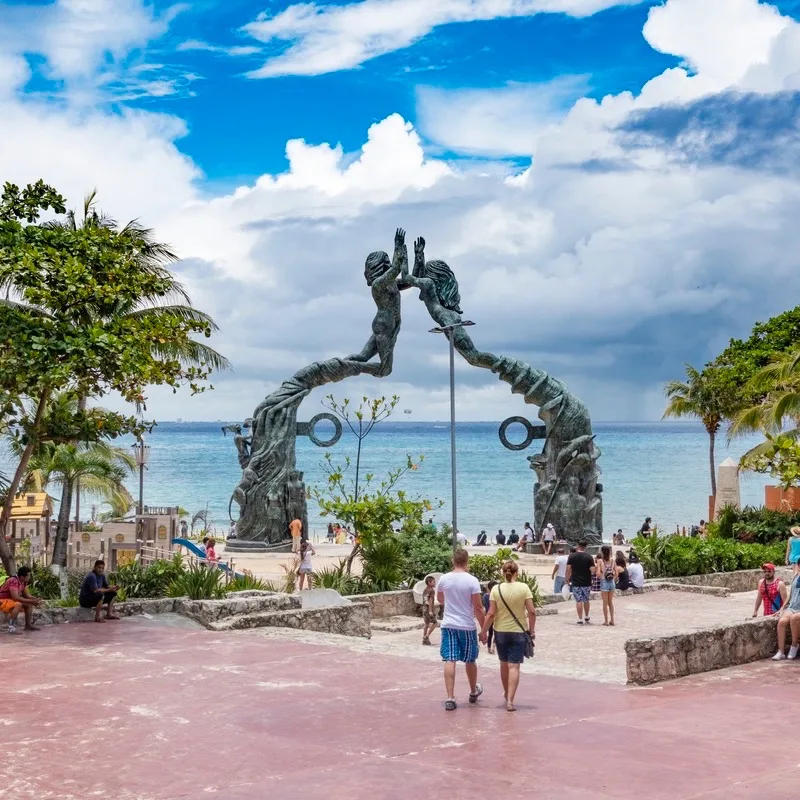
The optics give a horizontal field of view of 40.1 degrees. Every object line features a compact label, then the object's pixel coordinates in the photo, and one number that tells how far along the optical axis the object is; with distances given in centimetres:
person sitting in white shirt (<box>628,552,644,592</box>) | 2322
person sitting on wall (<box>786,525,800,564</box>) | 1760
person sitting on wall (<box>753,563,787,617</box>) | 1480
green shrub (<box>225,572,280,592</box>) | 1828
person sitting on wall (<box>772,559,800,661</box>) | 1257
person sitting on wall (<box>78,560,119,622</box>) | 1549
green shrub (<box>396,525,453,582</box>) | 2195
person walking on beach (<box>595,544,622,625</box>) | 1834
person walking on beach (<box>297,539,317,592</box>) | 2161
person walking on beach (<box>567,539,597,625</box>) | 1788
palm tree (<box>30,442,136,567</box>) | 2583
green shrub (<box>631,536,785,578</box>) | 2544
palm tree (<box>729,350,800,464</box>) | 2852
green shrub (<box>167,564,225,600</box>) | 1689
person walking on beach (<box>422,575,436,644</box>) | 1655
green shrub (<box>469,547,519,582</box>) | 2219
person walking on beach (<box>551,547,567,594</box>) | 2258
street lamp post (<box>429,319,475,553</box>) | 2404
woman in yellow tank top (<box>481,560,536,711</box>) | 992
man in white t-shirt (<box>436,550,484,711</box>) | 1000
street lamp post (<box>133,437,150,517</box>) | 2857
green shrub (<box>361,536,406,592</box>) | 2125
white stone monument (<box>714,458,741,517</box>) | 3494
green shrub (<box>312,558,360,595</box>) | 2053
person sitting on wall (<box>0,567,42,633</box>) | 1449
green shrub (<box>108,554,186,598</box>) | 1770
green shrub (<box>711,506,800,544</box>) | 2866
